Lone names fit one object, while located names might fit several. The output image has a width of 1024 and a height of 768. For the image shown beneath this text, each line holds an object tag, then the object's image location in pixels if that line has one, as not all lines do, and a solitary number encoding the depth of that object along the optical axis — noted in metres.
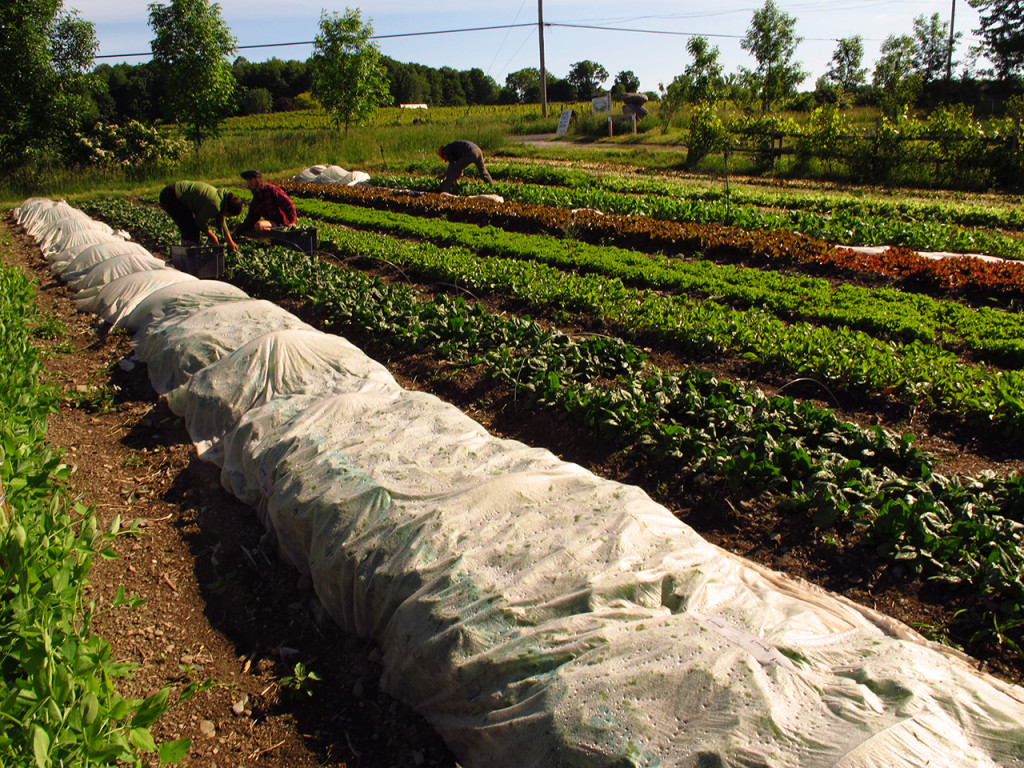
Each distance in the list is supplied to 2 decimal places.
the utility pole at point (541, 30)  38.97
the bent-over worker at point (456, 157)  18.02
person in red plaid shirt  10.78
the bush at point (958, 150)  18.53
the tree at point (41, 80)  23.67
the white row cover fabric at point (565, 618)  2.06
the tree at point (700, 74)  36.47
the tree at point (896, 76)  29.19
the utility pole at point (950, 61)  48.06
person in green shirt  9.45
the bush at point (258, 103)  74.88
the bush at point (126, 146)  24.69
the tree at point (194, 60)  25.52
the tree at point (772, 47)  35.66
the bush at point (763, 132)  22.38
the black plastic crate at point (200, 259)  9.64
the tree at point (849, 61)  49.94
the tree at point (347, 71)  30.84
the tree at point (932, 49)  49.34
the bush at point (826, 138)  20.94
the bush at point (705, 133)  22.36
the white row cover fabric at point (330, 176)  21.89
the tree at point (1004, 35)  43.03
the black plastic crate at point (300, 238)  10.83
